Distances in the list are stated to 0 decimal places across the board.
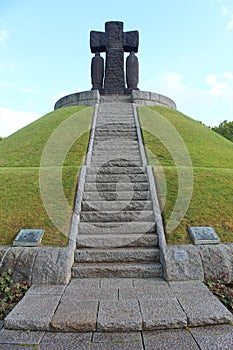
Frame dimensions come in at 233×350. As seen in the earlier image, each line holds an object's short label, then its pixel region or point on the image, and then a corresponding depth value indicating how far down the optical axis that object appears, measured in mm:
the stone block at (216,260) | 4805
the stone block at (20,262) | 4715
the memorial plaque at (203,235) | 5242
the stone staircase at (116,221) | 5105
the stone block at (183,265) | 4758
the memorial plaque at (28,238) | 5168
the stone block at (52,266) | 4668
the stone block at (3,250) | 4911
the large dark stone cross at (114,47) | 18016
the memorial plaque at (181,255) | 4883
